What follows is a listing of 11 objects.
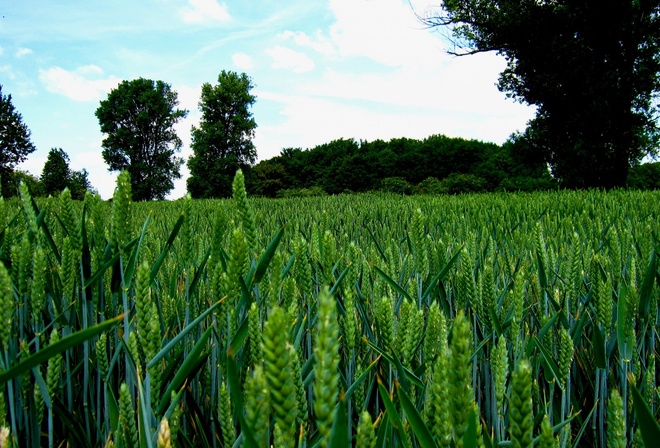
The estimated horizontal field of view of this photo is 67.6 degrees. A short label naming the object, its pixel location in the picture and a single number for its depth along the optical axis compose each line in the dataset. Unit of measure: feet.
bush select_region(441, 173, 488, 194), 90.58
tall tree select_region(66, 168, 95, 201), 153.97
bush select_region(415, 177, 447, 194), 91.09
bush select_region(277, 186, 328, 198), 99.79
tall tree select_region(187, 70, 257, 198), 141.18
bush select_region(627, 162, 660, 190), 82.58
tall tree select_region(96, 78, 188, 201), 145.38
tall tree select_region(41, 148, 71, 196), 172.76
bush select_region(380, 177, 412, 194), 98.12
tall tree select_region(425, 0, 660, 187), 56.85
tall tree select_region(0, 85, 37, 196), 147.54
